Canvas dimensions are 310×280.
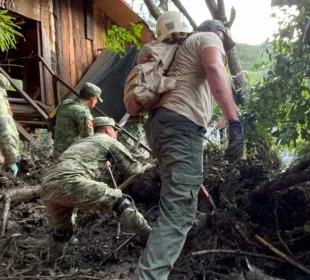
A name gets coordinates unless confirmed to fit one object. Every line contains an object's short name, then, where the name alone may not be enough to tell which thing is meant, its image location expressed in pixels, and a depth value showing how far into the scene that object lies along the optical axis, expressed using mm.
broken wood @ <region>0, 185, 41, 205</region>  5109
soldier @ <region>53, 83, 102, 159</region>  5113
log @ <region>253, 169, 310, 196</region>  3035
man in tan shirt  2514
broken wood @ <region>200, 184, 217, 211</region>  3535
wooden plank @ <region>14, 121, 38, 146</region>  7611
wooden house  9047
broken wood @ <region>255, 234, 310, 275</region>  2901
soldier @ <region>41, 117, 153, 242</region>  3479
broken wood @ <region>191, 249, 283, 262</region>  3094
